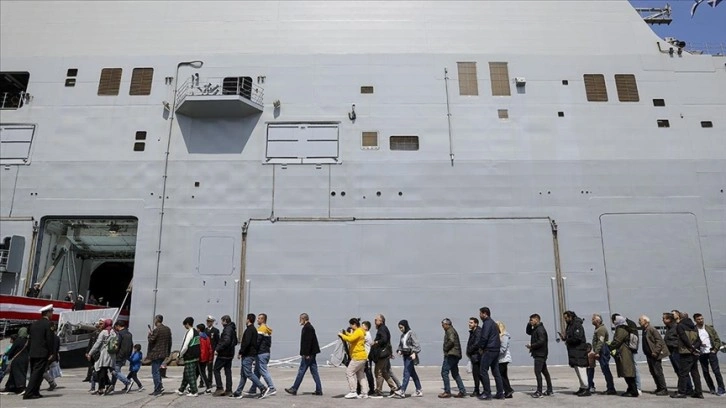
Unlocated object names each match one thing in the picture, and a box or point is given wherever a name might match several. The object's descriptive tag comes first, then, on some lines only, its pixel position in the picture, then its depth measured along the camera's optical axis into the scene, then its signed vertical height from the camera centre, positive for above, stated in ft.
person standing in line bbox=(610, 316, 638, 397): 26.27 -2.23
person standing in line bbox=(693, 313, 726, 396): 27.09 -2.17
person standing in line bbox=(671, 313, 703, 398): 26.30 -2.45
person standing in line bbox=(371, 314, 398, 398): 27.55 -2.28
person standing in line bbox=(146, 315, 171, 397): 27.78 -1.97
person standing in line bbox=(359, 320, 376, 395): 27.40 -2.98
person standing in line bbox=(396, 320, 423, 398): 27.12 -2.25
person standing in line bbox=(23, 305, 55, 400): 26.61 -1.95
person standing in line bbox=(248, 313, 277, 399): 26.86 -2.18
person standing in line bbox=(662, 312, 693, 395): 27.25 -1.50
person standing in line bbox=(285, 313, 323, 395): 27.17 -2.02
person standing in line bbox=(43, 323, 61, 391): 28.00 -3.06
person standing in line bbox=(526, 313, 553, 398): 26.61 -2.06
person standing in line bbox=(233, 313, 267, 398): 26.50 -2.26
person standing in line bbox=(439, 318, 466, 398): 26.94 -2.59
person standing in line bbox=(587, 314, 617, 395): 27.25 -2.25
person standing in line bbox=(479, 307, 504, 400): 26.02 -2.04
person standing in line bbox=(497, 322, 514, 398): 26.89 -2.57
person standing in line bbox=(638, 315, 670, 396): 26.86 -2.11
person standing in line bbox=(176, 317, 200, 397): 27.09 -2.38
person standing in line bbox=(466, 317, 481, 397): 26.68 -2.10
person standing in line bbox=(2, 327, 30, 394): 28.45 -2.75
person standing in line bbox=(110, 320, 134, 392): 28.55 -2.14
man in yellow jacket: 26.61 -2.28
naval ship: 42.70 +12.79
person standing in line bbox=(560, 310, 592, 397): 26.81 -1.95
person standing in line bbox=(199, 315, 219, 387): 28.63 -1.67
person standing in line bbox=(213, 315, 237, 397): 27.02 -2.23
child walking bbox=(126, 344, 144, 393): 29.40 -2.89
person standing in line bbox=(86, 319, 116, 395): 28.12 -2.49
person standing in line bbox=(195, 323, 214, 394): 27.94 -2.22
